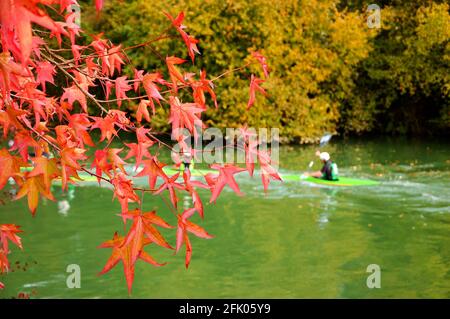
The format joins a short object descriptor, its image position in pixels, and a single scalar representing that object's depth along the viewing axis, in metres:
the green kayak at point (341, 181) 17.11
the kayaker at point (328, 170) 17.12
